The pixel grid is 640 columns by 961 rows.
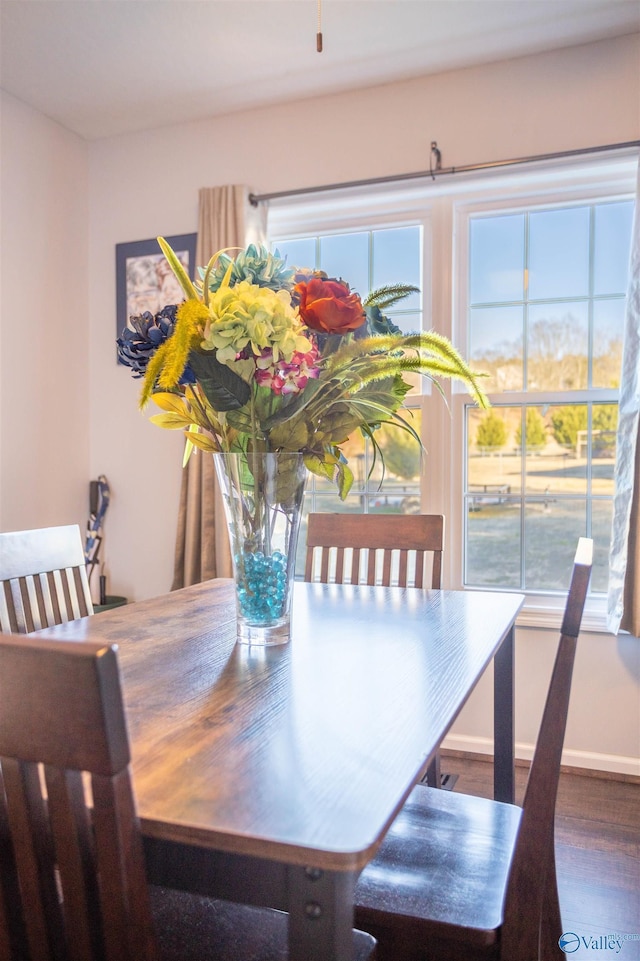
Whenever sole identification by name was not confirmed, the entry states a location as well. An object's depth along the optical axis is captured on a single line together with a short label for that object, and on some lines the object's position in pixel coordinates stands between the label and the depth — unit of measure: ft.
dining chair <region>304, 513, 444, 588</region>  6.75
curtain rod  8.63
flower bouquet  3.69
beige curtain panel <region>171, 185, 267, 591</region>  10.16
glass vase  3.95
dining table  2.20
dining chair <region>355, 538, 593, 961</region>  3.08
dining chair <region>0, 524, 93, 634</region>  5.29
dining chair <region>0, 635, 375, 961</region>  1.80
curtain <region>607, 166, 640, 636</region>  8.36
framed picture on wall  10.92
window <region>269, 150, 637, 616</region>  9.23
